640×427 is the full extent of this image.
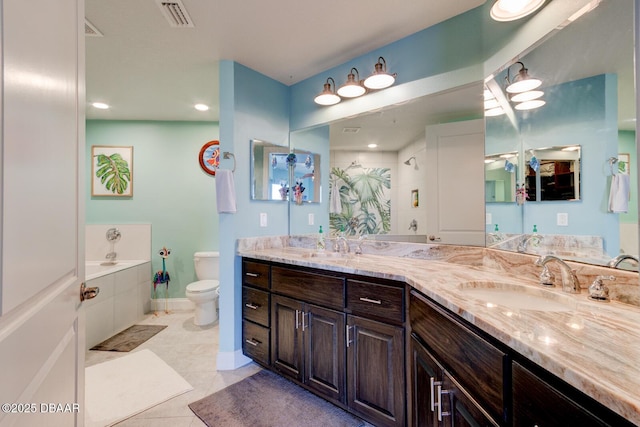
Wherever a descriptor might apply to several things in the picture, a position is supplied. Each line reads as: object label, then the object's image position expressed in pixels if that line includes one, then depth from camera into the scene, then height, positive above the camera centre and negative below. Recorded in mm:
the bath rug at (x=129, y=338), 2551 -1239
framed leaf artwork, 3498 +551
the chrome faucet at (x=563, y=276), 1096 -267
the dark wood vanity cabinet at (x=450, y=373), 808 -568
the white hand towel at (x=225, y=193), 2172 +162
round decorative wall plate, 3613 +744
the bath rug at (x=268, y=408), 1606 -1220
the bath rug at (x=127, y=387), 1692 -1222
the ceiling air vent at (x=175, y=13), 1604 +1231
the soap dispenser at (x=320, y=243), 2385 -261
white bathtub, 2602 -894
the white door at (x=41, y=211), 541 +7
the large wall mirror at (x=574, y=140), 999 +314
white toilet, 2967 -818
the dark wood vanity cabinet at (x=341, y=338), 1430 -754
